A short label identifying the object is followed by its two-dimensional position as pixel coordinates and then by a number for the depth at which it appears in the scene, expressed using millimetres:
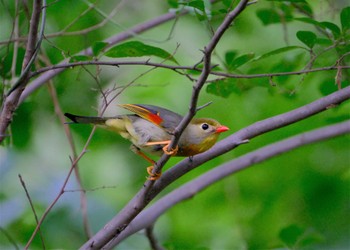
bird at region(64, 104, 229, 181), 5047
